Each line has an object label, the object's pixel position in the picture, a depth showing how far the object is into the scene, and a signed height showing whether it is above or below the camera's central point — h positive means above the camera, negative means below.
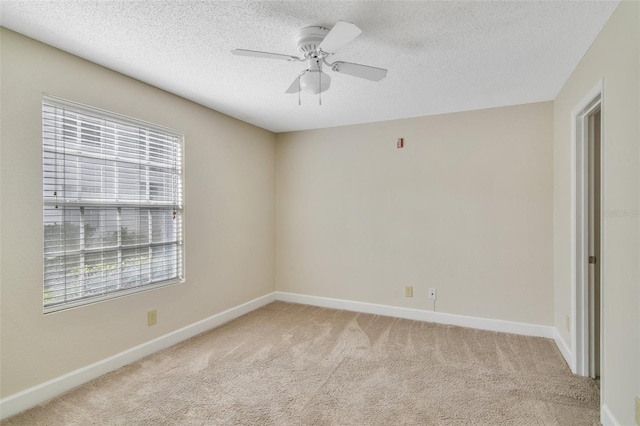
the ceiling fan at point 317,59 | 1.78 +0.89
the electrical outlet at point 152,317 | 2.82 -0.91
